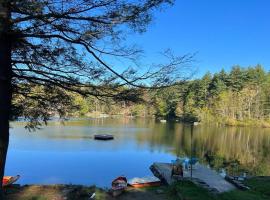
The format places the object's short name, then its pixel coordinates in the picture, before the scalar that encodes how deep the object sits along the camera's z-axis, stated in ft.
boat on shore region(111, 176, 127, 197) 16.67
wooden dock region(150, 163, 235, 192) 24.96
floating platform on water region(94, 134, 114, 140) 71.58
